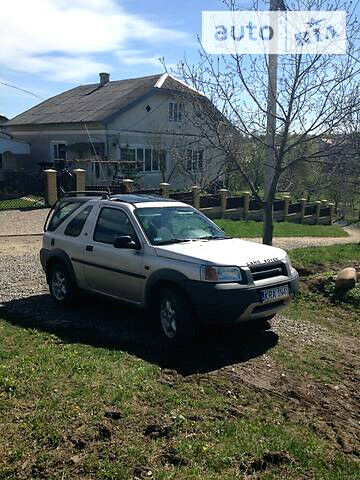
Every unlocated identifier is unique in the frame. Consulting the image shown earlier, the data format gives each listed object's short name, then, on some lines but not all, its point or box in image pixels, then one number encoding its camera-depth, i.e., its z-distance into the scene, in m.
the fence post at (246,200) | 23.84
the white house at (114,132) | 26.75
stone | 7.38
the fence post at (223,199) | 22.45
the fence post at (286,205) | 27.39
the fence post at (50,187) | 19.14
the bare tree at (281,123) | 7.77
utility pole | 7.59
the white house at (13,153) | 28.03
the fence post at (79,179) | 19.11
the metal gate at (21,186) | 21.30
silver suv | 4.96
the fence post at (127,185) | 19.00
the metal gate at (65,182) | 19.72
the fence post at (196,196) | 20.55
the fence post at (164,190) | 19.67
